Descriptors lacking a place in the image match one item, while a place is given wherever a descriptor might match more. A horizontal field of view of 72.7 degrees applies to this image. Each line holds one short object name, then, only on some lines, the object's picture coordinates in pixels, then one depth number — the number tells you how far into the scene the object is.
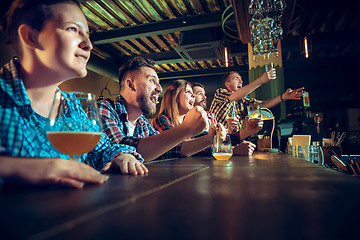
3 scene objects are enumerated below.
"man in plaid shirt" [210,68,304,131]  3.33
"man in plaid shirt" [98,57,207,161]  1.32
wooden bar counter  0.24
